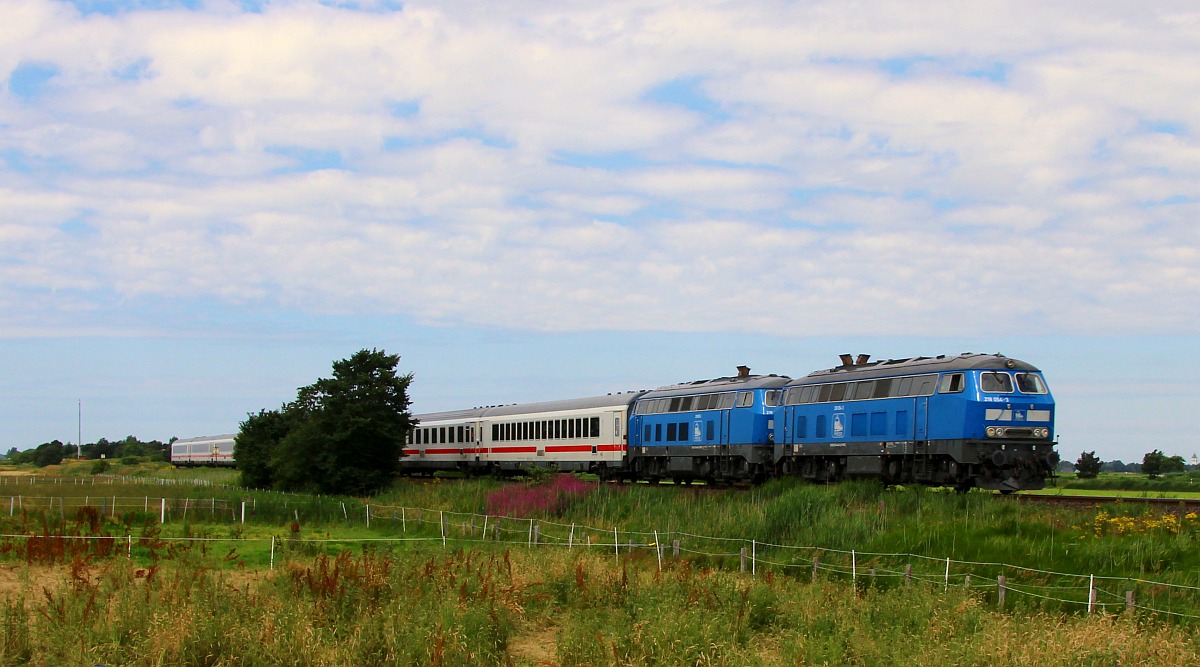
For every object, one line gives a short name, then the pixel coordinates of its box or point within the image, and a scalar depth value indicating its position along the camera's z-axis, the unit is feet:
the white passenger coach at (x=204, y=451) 377.30
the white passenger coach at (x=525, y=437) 172.65
